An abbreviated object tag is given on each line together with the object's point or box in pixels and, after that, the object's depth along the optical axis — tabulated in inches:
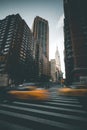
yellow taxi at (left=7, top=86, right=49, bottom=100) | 326.6
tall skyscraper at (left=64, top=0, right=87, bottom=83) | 1443.2
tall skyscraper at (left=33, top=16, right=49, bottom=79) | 5920.3
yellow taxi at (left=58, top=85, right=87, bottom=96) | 397.4
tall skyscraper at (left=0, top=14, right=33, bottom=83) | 2135.8
